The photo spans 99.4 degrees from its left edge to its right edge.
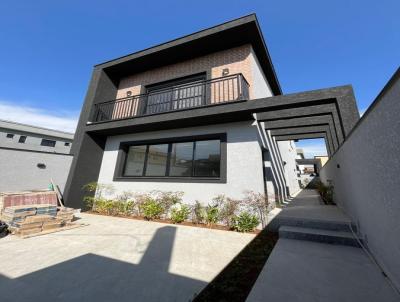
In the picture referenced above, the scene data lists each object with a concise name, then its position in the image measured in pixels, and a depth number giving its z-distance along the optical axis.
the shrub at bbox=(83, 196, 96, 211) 7.29
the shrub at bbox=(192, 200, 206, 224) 5.56
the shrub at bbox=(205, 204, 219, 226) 5.29
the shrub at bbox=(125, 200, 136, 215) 6.61
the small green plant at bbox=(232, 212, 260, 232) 4.78
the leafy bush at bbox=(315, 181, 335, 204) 7.45
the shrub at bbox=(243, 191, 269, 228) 4.91
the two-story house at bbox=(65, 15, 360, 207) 5.68
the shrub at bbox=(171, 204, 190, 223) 5.64
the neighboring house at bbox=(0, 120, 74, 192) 5.91
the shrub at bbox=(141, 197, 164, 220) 5.96
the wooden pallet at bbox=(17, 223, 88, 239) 4.02
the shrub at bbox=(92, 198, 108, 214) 6.86
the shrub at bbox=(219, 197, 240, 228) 5.19
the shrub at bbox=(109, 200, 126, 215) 6.67
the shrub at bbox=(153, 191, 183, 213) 6.09
